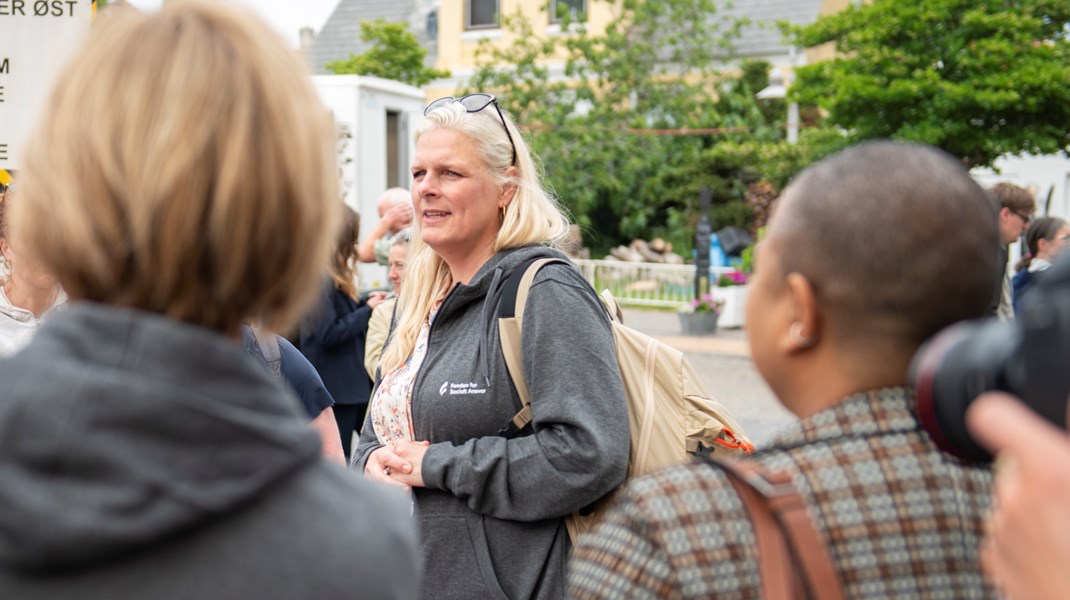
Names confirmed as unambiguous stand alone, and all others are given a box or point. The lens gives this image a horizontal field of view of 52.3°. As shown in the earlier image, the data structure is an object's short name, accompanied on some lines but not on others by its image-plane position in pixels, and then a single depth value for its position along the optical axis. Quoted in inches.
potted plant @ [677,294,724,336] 666.8
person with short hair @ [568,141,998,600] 54.4
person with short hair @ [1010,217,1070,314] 290.0
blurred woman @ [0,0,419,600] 42.4
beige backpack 110.0
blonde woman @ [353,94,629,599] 106.6
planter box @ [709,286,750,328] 698.2
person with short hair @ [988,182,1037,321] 259.6
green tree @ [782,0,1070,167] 568.7
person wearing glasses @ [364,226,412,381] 219.6
